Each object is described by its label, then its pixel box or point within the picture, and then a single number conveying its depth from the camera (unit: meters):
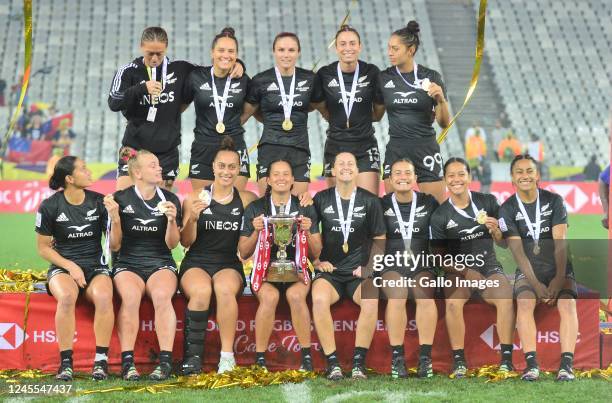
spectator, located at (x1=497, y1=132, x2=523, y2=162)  35.72
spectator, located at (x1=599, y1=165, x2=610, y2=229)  16.60
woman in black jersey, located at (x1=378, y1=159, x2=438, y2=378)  10.24
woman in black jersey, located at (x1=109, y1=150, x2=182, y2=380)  10.12
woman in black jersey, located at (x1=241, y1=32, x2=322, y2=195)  11.96
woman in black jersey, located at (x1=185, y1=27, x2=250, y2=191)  11.96
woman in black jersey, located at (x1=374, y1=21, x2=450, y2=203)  11.80
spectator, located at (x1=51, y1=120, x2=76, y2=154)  36.41
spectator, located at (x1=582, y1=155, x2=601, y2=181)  35.34
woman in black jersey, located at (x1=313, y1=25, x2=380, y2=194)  12.09
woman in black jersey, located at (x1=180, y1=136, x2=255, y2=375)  10.23
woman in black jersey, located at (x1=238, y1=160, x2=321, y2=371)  10.26
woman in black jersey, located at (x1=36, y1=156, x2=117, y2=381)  10.02
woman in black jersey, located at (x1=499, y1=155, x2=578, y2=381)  10.22
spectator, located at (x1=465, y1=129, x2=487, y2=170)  34.03
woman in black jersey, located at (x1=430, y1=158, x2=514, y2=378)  10.48
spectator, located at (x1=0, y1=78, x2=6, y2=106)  38.84
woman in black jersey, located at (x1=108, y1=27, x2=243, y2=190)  11.97
